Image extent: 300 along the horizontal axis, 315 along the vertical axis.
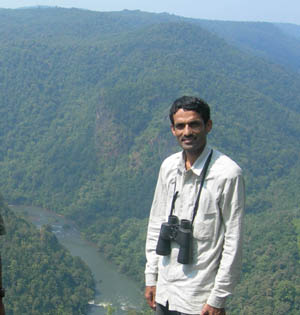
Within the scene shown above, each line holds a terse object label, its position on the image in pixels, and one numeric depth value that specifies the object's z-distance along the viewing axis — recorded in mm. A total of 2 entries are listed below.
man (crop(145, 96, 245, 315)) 2834
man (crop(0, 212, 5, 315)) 2565
